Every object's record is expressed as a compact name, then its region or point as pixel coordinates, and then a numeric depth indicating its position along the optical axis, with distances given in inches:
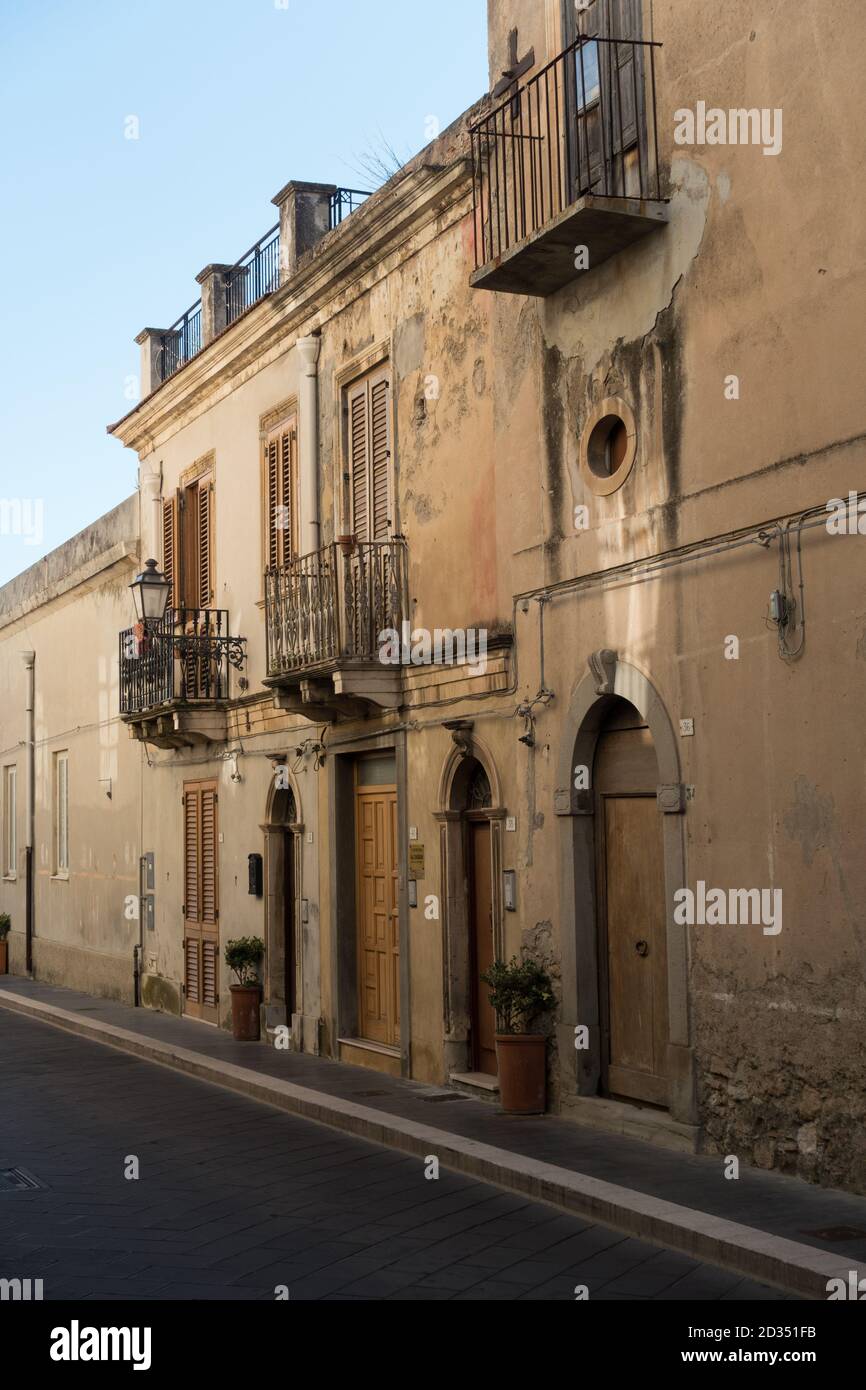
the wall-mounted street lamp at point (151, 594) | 726.5
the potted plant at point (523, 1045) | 434.0
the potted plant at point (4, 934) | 1109.1
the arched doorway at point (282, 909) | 645.3
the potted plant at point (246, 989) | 650.2
